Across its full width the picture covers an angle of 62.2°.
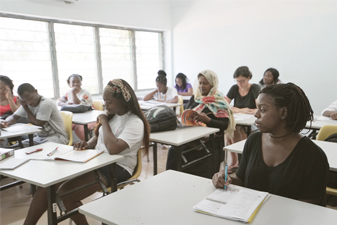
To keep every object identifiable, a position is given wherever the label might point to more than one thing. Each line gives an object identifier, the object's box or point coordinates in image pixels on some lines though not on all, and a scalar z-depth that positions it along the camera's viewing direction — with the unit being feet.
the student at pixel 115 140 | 6.28
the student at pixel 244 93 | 12.78
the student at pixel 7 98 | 11.66
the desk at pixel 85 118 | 11.30
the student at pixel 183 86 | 19.85
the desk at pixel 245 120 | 10.54
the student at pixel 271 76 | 13.96
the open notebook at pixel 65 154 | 6.21
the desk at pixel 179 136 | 7.66
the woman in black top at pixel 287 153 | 4.05
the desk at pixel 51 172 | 5.22
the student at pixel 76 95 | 15.14
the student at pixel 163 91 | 16.89
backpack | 8.70
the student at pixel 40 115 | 9.69
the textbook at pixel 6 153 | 6.37
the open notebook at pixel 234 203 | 3.61
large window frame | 16.20
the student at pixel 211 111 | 9.08
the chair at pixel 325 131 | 7.71
